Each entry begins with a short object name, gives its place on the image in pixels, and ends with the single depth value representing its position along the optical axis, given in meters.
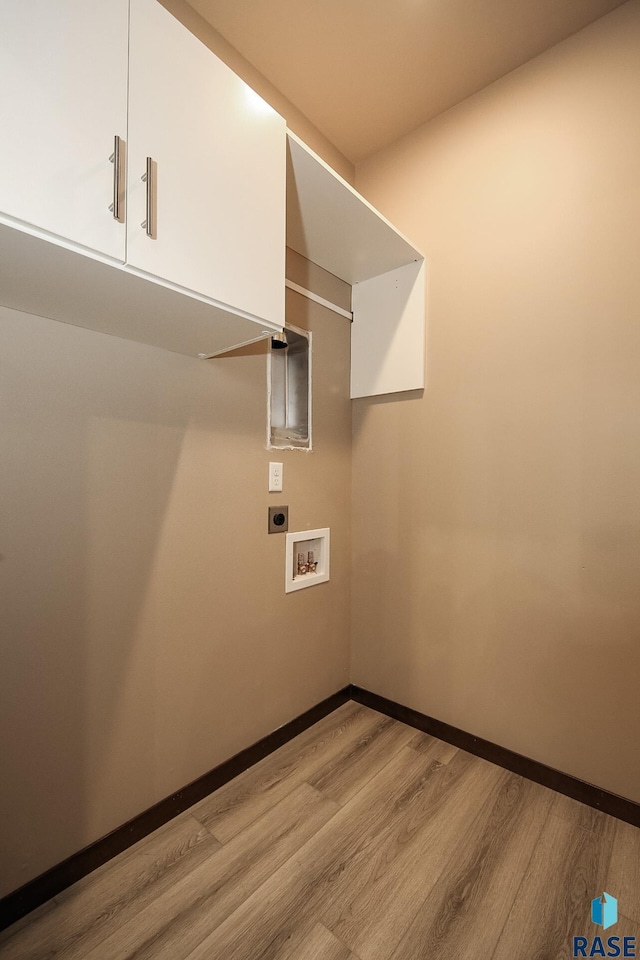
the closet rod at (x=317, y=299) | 1.99
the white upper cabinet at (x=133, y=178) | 0.83
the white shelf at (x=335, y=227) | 1.52
